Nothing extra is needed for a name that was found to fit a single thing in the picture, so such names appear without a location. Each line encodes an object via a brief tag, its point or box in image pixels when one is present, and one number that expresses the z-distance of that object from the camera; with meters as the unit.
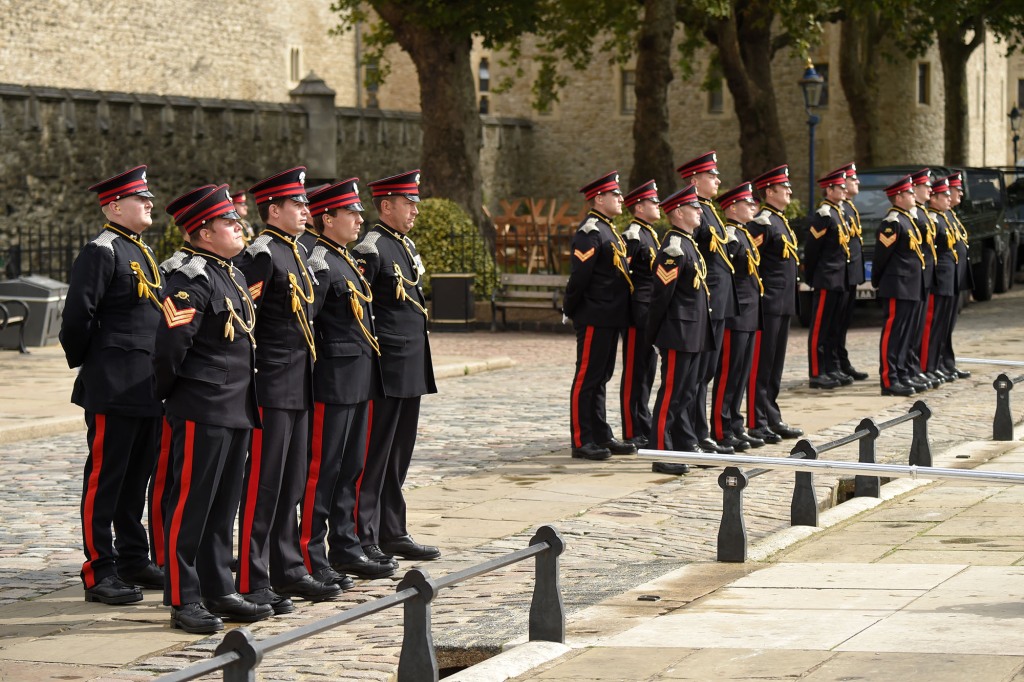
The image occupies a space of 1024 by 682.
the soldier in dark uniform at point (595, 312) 12.71
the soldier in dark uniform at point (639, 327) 12.80
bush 26.02
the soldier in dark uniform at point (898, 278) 16.50
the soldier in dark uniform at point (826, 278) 16.83
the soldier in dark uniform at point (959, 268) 17.42
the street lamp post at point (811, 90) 35.53
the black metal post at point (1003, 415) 13.38
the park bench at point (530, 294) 24.55
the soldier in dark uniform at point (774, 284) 13.67
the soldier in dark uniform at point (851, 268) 16.78
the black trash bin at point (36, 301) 20.98
